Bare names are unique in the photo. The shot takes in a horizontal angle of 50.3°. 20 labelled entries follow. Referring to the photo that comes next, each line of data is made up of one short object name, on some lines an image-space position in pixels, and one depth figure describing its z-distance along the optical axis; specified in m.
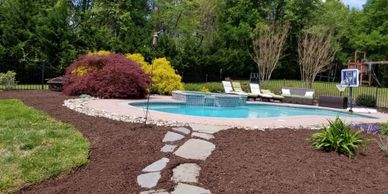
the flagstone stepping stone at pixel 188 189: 4.73
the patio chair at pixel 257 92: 19.35
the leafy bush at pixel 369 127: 8.63
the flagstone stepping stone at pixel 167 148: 6.39
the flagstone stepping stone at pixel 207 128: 7.76
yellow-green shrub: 18.98
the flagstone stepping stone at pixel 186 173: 5.12
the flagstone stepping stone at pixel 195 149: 6.10
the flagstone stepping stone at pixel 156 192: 4.72
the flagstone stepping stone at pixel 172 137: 7.03
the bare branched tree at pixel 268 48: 30.52
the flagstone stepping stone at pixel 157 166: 5.48
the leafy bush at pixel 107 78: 15.03
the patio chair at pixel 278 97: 19.30
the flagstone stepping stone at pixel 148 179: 4.95
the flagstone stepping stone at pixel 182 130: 7.62
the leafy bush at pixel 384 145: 6.32
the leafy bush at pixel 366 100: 18.08
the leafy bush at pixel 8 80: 17.19
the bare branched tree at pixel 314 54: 28.27
